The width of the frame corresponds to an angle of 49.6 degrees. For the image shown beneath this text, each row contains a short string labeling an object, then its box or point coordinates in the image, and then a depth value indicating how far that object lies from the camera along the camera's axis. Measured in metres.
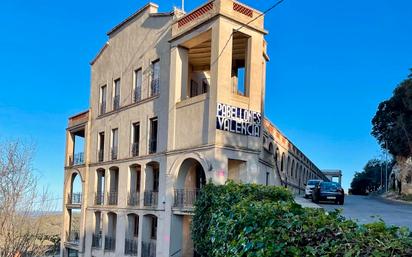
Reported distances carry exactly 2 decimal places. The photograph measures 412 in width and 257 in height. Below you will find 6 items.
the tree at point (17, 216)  12.30
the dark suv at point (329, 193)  30.64
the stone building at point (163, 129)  20.95
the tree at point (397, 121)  44.53
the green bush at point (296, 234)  3.94
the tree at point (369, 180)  80.06
